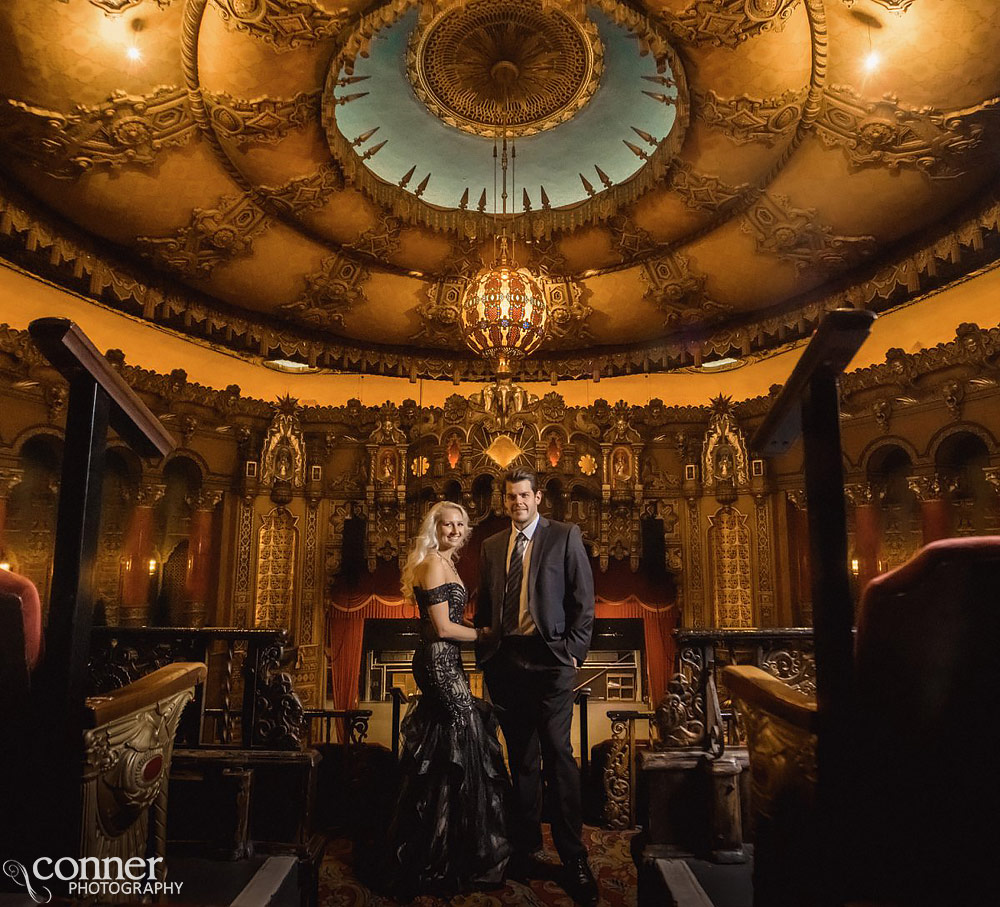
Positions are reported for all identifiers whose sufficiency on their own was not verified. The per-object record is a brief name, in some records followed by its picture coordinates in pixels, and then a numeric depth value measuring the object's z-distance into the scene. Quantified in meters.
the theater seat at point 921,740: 1.19
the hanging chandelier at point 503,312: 6.23
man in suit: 3.01
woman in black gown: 3.00
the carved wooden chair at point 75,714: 1.59
